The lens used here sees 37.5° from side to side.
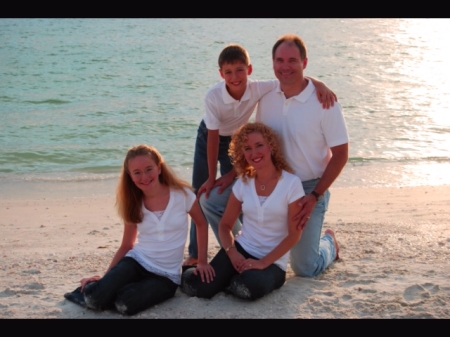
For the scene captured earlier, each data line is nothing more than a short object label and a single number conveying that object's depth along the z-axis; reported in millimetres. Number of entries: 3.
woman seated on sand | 4379
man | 4582
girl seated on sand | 4344
